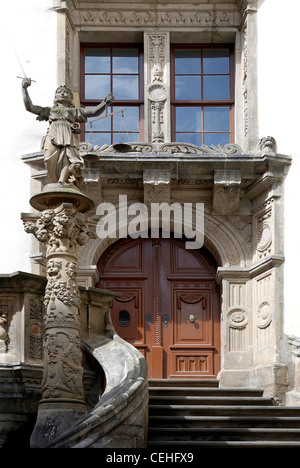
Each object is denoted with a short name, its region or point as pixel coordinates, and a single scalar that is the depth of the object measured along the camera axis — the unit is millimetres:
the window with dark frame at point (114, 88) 16172
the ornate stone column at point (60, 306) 10625
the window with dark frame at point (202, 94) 16234
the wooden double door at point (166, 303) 15359
